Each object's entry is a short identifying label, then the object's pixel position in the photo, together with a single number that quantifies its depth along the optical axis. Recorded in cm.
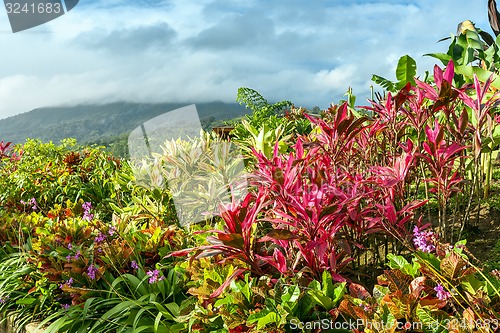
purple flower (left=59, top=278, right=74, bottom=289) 244
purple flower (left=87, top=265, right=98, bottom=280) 244
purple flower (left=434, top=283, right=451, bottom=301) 145
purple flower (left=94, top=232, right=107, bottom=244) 266
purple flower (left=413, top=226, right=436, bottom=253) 163
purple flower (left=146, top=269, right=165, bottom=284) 225
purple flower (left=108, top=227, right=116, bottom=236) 256
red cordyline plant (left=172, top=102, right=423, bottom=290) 169
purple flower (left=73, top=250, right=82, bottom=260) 259
